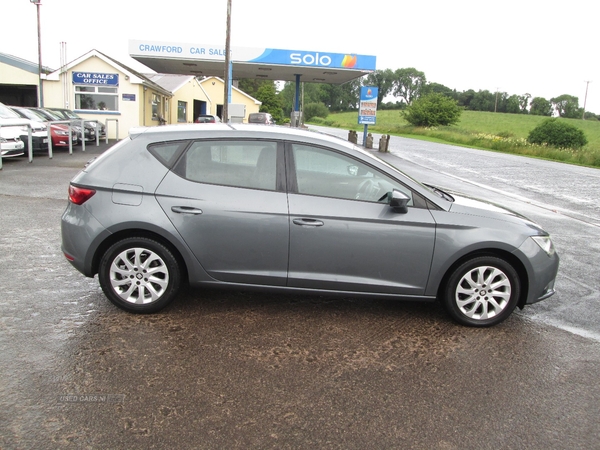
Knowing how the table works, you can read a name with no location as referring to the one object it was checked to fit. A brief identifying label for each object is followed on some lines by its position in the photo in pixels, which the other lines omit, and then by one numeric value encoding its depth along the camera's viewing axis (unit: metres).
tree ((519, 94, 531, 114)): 130.46
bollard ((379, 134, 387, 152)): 27.83
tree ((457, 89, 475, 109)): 140.25
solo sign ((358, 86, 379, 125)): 28.47
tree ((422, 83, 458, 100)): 143.25
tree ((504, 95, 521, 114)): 127.50
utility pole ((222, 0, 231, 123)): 20.89
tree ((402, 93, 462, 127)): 71.75
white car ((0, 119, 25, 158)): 14.85
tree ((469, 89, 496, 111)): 132.38
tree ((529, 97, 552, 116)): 128.50
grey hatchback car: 4.37
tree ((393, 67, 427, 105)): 154.38
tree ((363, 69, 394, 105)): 156.75
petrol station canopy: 26.28
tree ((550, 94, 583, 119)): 123.30
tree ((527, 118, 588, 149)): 46.16
